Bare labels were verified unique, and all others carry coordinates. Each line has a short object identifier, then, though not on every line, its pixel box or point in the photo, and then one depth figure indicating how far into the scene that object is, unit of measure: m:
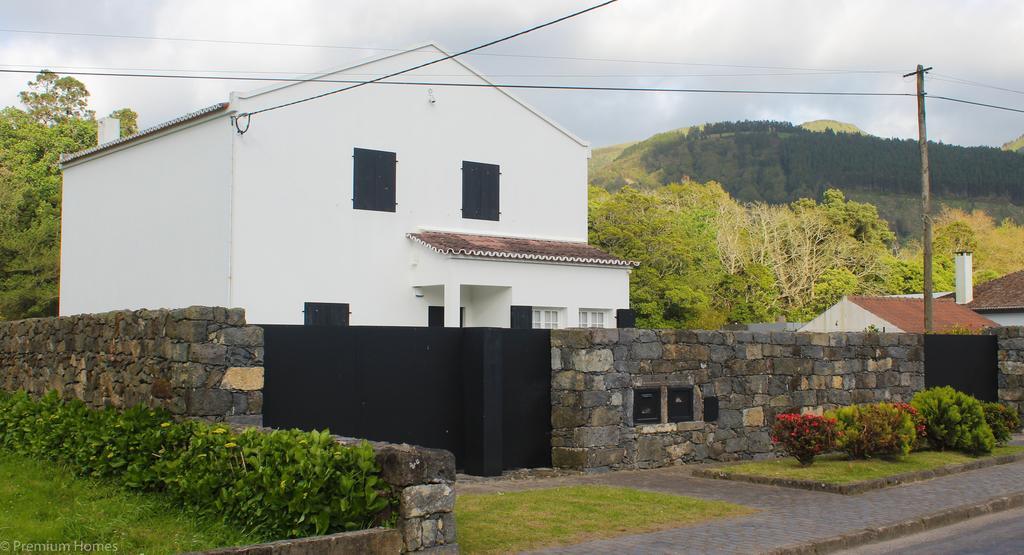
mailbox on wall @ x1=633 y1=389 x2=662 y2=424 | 13.55
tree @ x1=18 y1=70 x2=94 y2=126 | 49.03
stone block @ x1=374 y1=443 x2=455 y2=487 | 7.59
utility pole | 24.47
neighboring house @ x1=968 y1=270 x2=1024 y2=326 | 40.12
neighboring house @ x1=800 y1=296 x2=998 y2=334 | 37.25
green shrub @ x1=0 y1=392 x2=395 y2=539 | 7.66
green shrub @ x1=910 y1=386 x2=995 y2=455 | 15.05
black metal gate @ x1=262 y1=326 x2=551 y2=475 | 11.02
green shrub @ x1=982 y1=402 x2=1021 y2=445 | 15.95
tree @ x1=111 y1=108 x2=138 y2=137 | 43.50
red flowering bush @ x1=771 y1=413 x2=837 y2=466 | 13.18
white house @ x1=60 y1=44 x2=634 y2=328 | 20.00
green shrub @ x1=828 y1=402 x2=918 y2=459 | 13.56
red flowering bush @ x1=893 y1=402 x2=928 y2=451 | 14.96
